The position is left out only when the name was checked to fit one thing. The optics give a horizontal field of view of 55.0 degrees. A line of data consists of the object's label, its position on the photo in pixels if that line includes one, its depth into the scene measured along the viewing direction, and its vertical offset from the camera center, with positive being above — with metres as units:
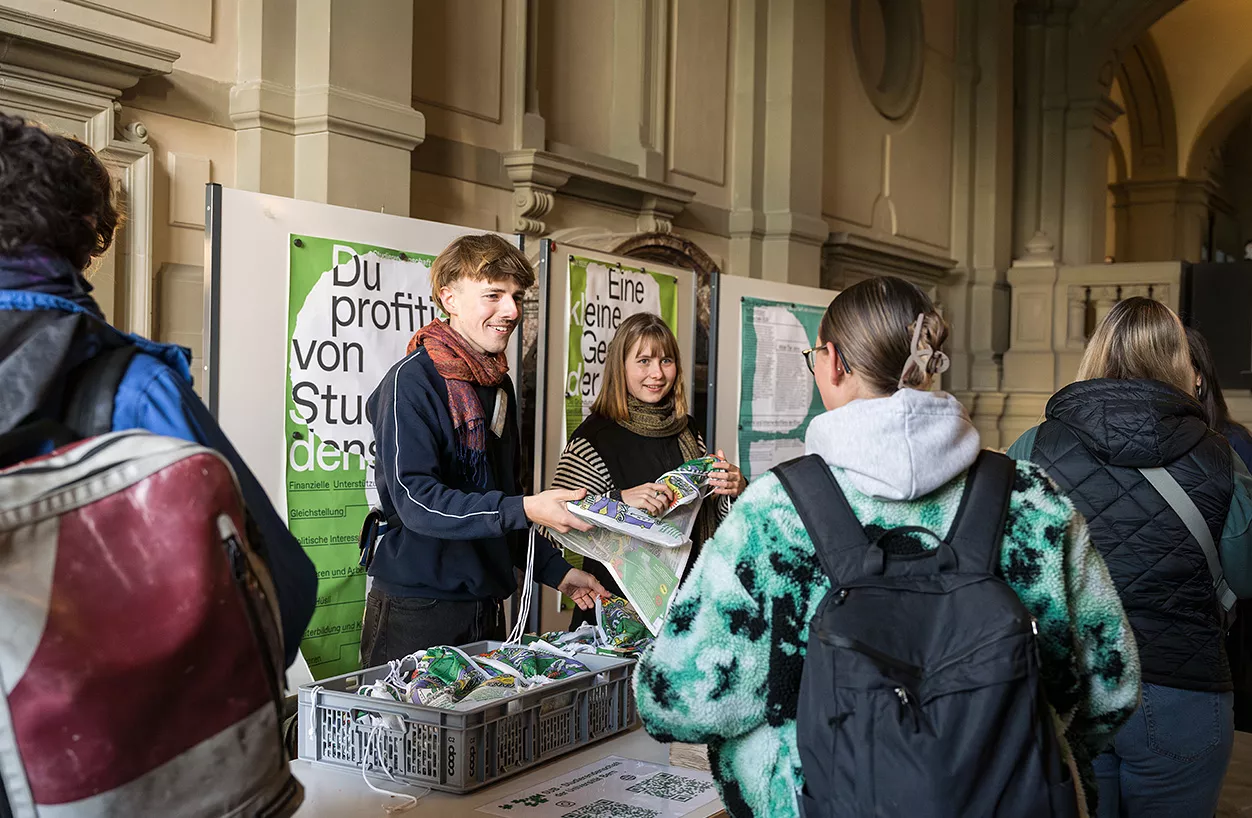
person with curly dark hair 1.19 +0.05
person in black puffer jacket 2.36 -0.32
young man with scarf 2.46 -0.18
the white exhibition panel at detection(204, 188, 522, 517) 3.10 +0.17
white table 1.86 -0.65
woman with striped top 3.57 -0.09
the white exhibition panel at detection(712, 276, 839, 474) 5.14 +0.18
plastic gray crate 1.93 -0.57
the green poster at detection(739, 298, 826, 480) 5.35 +0.07
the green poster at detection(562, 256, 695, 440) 4.30 +0.29
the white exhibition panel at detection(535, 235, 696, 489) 4.17 +0.13
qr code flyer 1.91 -0.66
